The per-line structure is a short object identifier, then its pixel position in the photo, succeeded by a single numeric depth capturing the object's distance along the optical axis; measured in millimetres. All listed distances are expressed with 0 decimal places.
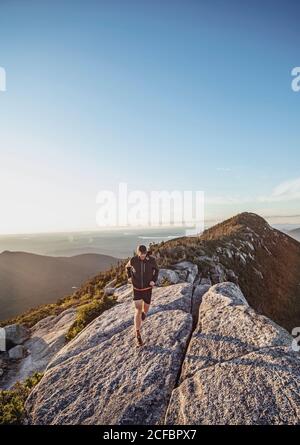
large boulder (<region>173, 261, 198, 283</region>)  19844
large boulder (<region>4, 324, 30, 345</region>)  17609
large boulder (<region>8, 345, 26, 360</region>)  15825
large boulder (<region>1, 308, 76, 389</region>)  13547
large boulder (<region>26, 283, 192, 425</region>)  8047
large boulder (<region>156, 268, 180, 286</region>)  17453
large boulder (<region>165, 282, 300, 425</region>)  7172
